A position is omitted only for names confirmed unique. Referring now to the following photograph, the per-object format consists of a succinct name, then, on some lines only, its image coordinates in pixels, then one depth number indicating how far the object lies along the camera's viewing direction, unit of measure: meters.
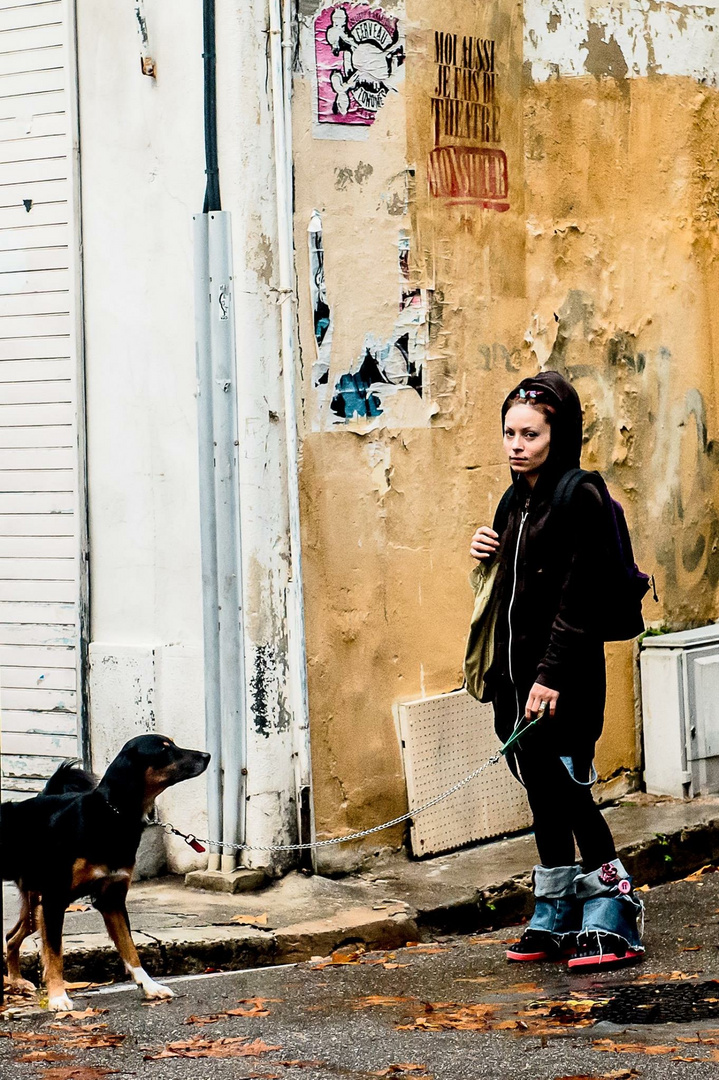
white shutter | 13.26
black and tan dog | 9.75
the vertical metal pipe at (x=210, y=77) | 12.09
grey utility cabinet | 15.02
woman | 10.24
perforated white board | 13.28
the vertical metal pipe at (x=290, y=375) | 12.37
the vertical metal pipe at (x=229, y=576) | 12.32
